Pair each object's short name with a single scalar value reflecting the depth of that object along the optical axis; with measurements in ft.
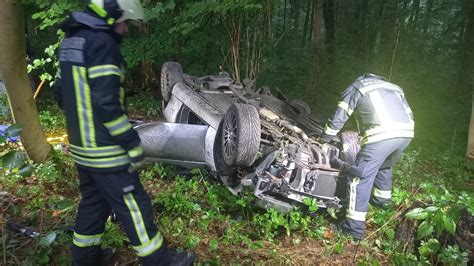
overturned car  11.18
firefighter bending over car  11.50
